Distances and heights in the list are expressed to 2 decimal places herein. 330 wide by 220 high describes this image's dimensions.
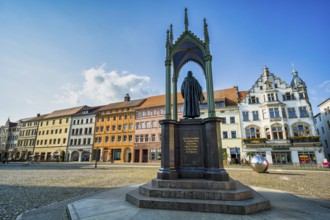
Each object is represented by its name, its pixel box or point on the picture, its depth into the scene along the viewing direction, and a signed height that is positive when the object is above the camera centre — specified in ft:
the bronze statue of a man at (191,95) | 24.20 +8.10
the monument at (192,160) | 14.57 -0.84
